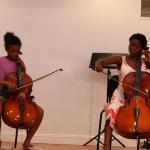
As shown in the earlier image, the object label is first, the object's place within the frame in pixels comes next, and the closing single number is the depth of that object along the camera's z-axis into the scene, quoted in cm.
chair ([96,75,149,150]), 527
